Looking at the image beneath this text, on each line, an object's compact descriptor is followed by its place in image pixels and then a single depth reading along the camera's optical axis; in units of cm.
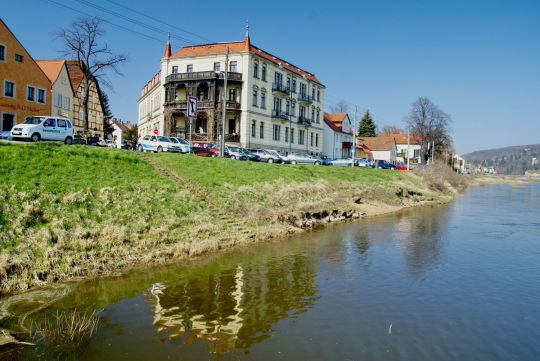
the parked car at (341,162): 5641
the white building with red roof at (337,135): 7544
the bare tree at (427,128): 9312
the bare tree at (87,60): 4059
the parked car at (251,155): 4034
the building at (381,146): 9896
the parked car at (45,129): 2386
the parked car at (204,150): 3659
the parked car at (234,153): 3869
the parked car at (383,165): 6457
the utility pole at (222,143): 3181
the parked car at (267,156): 4224
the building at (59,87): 4619
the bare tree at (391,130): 14827
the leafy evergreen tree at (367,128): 11325
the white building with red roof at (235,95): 5138
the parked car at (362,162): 6028
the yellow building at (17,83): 3544
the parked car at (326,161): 5431
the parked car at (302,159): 4712
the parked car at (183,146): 3444
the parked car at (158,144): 3388
